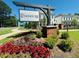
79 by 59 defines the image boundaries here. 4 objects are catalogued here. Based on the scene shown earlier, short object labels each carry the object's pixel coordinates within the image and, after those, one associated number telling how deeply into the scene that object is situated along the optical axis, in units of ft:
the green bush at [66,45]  8.37
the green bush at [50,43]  8.26
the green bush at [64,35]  10.11
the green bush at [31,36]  9.67
